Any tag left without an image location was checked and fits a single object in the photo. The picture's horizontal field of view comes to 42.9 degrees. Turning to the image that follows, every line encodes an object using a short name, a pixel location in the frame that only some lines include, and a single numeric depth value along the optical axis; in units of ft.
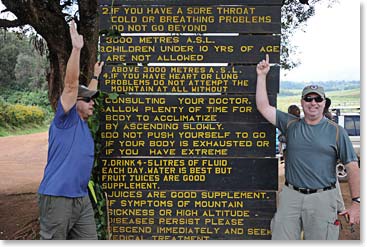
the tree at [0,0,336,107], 21.91
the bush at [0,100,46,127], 79.20
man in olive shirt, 11.96
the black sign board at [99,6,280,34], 14.33
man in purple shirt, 11.18
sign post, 14.33
